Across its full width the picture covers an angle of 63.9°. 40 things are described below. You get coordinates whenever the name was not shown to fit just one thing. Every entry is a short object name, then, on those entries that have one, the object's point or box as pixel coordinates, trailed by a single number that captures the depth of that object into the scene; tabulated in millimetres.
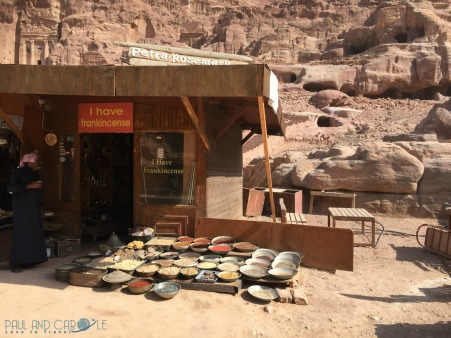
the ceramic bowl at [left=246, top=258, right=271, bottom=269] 5239
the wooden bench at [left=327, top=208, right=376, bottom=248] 7750
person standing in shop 5414
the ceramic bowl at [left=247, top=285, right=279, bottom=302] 4402
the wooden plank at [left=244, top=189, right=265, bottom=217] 10848
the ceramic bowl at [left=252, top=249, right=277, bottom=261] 5555
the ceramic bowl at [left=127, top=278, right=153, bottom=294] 4531
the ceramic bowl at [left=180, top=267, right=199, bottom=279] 4828
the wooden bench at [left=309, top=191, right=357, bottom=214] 11195
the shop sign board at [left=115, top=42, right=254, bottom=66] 5395
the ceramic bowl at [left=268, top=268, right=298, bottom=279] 4746
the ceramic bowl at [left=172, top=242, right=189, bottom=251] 5840
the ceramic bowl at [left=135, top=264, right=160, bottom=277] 4898
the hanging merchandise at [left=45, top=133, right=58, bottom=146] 6797
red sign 6461
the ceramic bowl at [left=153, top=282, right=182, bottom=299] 4403
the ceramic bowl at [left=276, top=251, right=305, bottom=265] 5418
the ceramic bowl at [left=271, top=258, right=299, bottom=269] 5155
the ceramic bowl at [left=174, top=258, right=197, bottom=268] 5160
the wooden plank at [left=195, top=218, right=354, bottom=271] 5551
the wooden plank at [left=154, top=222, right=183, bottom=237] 6410
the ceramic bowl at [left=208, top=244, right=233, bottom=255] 5641
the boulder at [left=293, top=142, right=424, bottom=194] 11281
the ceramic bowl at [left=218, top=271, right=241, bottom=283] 4699
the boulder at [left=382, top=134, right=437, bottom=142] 14289
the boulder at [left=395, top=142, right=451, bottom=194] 11148
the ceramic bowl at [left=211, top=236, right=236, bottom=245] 6066
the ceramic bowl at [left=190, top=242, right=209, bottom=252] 5775
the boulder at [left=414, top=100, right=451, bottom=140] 17106
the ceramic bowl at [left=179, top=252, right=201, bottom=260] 5582
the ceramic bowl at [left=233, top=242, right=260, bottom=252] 5684
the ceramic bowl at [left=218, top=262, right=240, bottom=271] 5047
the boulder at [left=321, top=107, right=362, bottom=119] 27903
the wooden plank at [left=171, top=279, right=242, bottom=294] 4598
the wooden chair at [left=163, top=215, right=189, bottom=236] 6387
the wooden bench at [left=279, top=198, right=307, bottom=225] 7688
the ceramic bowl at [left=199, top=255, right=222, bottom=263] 5391
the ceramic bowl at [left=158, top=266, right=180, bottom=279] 4805
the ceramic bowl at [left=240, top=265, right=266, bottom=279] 4816
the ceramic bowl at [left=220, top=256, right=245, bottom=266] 5348
